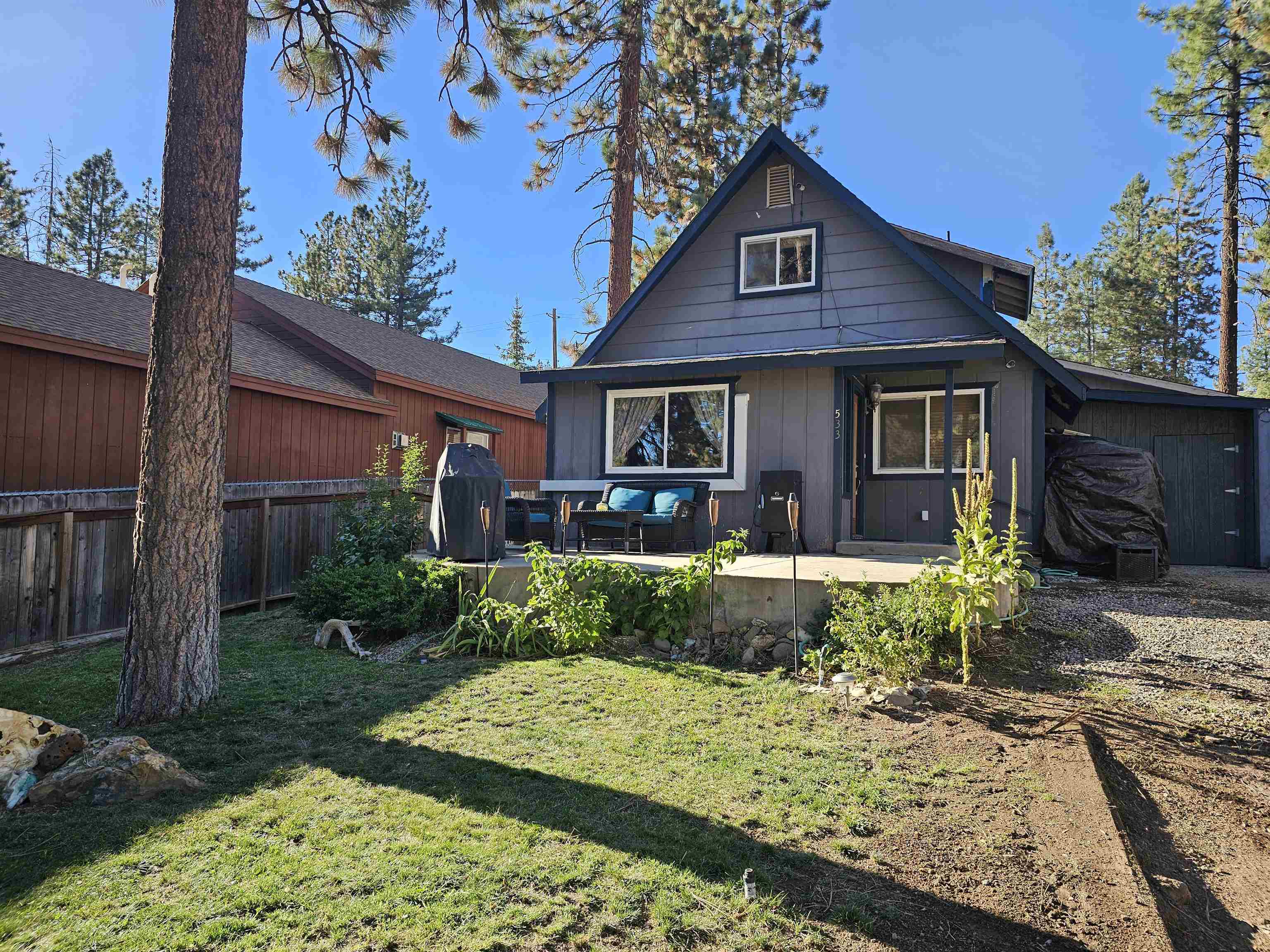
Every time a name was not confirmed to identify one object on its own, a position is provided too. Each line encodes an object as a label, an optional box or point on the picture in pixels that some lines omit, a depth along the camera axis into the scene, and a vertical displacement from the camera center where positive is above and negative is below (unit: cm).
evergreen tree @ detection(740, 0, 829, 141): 1467 +944
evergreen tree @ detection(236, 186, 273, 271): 2917 +1067
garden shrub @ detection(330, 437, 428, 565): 723 -27
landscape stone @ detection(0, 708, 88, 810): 298 -114
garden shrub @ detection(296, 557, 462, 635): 610 -87
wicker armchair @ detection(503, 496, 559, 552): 831 -27
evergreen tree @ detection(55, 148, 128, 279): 2594 +1003
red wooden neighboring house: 838 +165
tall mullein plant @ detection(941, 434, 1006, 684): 406 -37
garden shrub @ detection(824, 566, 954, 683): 415 -75
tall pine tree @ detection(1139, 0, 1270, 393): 1341 +805
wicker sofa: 771 -19
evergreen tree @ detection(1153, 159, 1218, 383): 1625 +740
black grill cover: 643 -3
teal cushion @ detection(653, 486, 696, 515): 820 +5
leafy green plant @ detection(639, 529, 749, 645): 524 -68
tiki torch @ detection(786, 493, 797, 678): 431 -8
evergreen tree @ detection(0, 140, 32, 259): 2375 +932
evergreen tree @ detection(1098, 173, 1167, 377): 2550 +811
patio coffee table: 756 -16
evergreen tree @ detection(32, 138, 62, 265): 2530 +1019
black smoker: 792 +6
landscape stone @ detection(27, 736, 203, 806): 288 -119
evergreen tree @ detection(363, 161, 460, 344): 3008 +1018
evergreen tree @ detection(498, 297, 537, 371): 5134 +1125
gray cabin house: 806 +149
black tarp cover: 814 +8
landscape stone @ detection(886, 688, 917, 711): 382 -103
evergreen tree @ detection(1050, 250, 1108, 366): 3172 +901
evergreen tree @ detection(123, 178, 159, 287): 2709 +985
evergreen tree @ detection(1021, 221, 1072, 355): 3369 +1039
